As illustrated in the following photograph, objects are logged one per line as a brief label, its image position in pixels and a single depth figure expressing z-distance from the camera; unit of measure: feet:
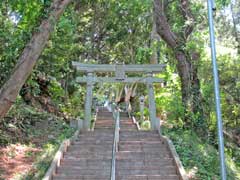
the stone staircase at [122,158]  19.74
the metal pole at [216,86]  11.25
